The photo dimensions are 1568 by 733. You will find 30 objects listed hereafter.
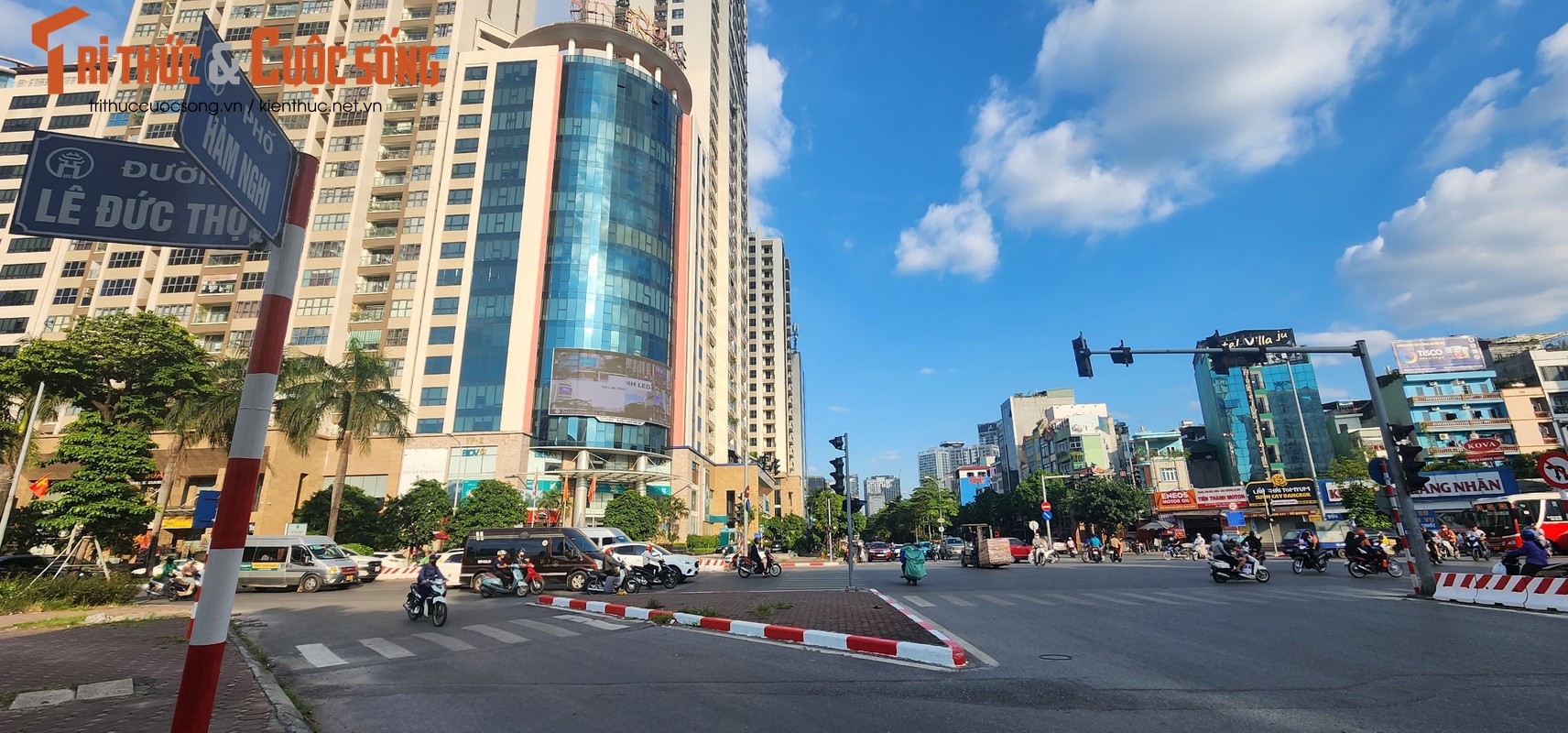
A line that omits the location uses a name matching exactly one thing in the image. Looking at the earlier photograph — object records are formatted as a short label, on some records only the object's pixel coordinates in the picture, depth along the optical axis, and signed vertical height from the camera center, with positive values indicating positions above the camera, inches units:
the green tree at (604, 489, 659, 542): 1823.3 +54.6
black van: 839.1 -19.3
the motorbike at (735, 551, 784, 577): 1059.9 -55.0
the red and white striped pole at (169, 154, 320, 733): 119.1 +13.1
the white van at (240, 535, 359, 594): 939.3 -34.3
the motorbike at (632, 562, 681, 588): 877.2 -52.5
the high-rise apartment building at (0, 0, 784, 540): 2021.4 +926.2
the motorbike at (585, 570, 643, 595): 802.1 -55.9
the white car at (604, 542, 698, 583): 943.7 -31.3
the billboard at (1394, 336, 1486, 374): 2305.6 +568.0
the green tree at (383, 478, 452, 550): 1582.3 +55.0
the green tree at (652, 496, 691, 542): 1985.7 +62.5
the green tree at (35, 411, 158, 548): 960.3 +89.4
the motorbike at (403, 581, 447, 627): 531.8 -53.0
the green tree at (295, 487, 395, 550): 1525.6 +50.4
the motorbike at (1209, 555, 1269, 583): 750.5 -53.5
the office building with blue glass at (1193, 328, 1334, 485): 2723.9 +433.9
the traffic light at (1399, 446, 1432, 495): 567.6 +45.0
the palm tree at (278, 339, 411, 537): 1254.9 +266.2
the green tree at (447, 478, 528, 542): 1619.1 +68.5
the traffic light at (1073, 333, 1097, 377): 597.9 +152.7
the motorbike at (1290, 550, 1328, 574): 877.2 -50.4
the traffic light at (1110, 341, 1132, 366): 623.5 +157.3
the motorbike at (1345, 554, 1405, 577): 772.0 -51.5
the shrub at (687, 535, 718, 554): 1987.2 -32.6
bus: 969.5 +3.9
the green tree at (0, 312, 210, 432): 1044.5 +282.4
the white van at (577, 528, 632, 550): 1180.3 -0.8
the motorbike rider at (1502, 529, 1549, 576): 508.1 -27.4
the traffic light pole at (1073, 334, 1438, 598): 559.5 +70.0
